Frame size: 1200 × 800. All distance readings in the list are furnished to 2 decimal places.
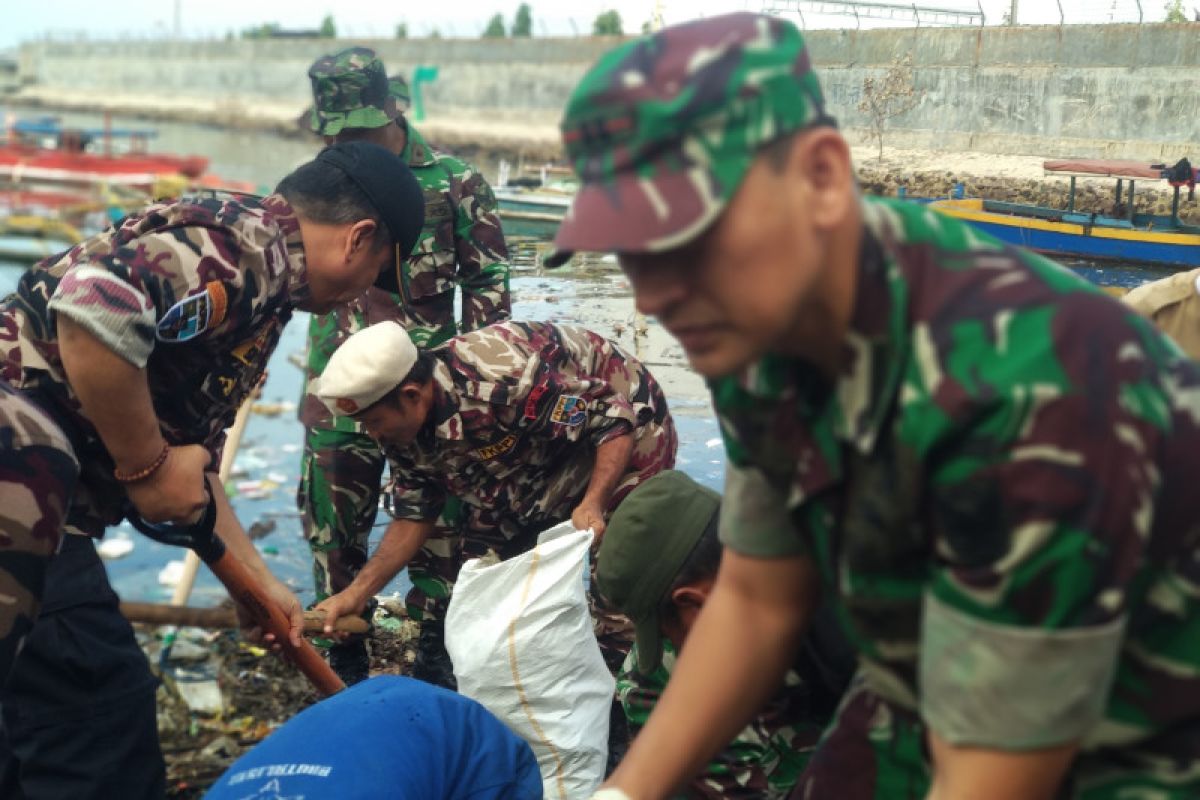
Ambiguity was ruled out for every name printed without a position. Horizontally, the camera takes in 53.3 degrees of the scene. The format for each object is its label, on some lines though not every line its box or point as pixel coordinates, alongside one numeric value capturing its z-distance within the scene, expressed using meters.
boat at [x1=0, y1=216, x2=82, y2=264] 11.96
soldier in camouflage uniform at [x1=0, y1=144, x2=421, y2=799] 2.38
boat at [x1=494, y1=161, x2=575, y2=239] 8.46
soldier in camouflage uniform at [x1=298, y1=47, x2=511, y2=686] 4.31
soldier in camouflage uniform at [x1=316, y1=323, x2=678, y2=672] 3.10
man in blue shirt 1.79
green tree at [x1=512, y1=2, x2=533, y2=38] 37.88
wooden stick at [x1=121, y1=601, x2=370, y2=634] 3.67
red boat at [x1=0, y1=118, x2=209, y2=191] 24.36
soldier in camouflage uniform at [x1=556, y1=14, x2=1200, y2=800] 0.96
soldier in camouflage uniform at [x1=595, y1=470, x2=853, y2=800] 2.23
